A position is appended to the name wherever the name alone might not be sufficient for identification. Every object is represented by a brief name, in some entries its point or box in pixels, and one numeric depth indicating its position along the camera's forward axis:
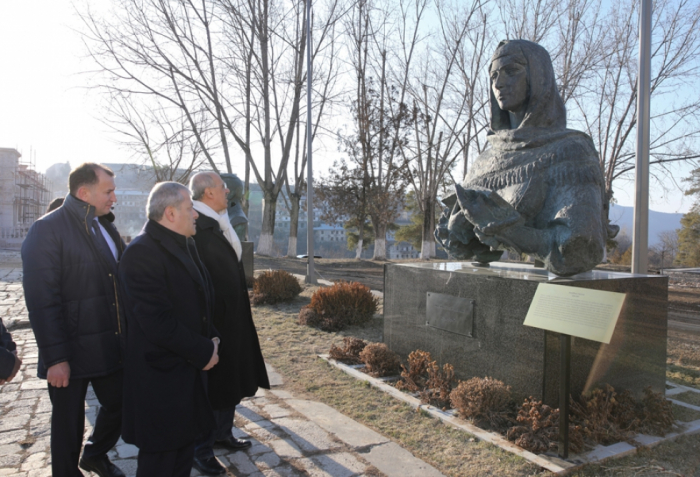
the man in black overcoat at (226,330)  3.05
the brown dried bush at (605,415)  3.35
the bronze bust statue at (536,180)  3.84
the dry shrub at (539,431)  3.20
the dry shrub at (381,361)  5.02
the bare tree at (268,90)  20.95
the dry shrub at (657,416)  3.56
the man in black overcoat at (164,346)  2.31
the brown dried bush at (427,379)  4.18
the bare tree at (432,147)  23.66
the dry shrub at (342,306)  7.69
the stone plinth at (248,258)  12.18
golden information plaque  2.72
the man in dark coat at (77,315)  2.63
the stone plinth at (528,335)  3.67
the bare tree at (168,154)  20.94
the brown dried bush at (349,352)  5.63
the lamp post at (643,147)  6.65
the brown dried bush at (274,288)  10.23
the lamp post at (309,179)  13.34
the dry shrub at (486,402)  3.63
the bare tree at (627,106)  20.14
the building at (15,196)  50.19
